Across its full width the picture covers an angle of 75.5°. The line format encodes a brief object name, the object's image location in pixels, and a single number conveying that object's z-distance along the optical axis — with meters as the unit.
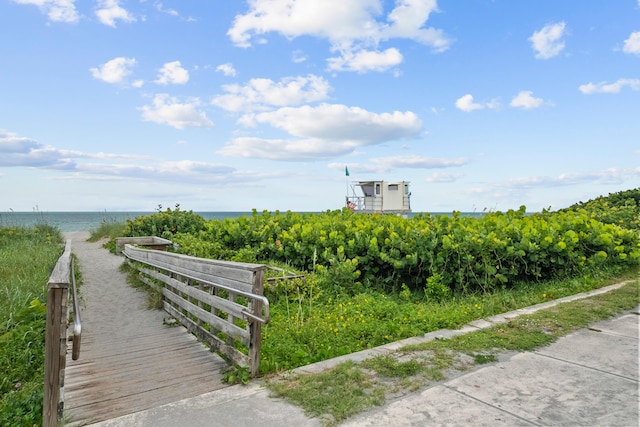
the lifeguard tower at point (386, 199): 29.28
